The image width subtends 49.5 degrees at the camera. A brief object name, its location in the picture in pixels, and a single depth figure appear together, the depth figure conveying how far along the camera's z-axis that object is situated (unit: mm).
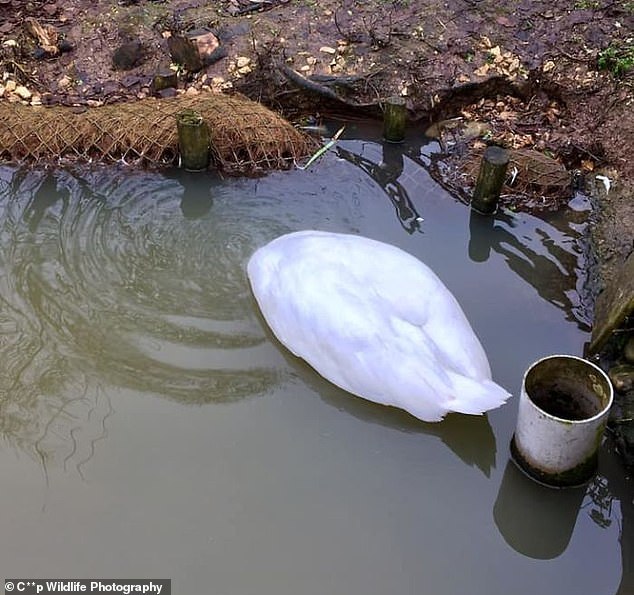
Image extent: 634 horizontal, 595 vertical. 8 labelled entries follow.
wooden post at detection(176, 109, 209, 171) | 5566
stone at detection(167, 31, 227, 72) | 6637
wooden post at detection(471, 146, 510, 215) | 4992
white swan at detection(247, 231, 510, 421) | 3461
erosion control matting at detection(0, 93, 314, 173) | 5852
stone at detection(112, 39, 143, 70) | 6801
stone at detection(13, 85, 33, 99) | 6527
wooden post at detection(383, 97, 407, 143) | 5977
